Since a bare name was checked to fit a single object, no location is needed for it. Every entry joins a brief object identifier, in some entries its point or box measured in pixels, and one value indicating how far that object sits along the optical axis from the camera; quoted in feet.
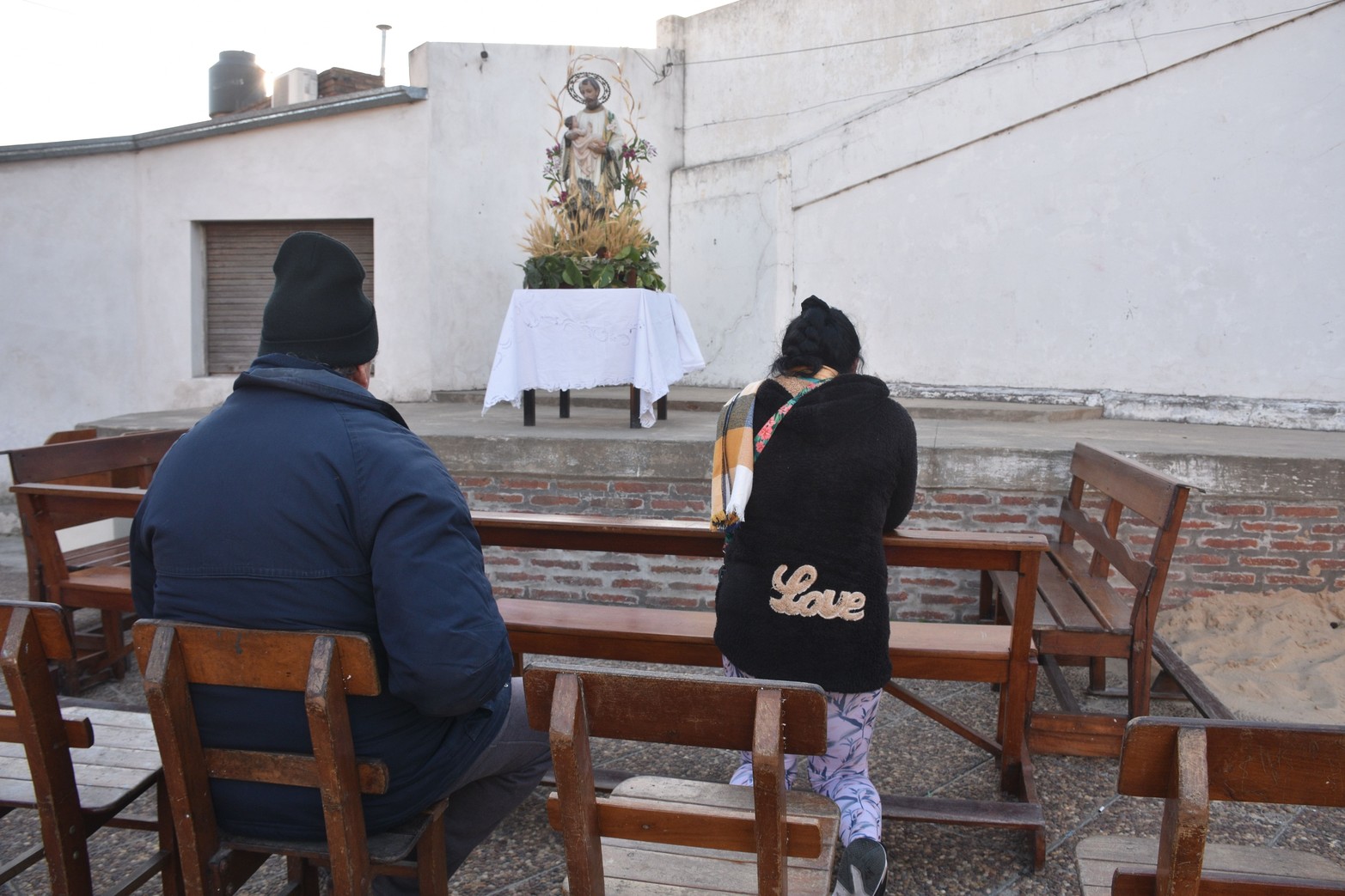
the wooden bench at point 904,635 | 9.56
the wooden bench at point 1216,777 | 5.08
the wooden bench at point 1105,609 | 11.14
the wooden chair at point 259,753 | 6.32
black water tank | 42.19
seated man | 6.43
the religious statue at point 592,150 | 22.48
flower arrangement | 20.61
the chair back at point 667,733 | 5.73
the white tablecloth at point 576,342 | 19.76
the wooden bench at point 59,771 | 6.83
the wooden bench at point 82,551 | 13.20
